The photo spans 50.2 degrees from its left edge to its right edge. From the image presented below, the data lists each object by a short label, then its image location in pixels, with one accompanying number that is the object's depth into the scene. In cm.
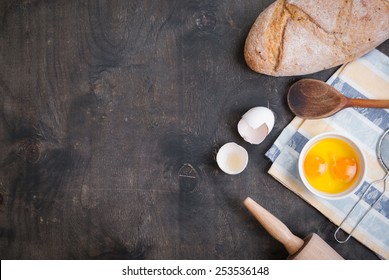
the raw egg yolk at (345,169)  124
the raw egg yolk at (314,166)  125
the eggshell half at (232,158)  132
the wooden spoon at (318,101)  127
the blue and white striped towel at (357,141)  129
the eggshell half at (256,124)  125
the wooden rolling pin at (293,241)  120
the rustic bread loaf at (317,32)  121
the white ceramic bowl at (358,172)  122
